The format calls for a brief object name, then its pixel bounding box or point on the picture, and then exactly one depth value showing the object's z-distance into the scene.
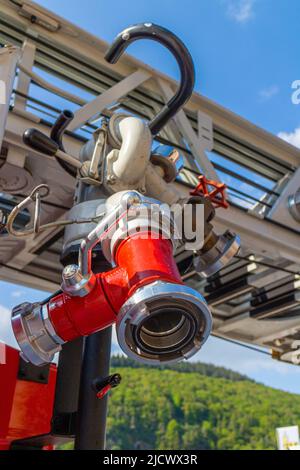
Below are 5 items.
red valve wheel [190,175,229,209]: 1.08
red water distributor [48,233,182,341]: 0.72
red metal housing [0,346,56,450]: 0.98
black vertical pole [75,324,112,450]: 0.83
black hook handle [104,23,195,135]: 0.90
